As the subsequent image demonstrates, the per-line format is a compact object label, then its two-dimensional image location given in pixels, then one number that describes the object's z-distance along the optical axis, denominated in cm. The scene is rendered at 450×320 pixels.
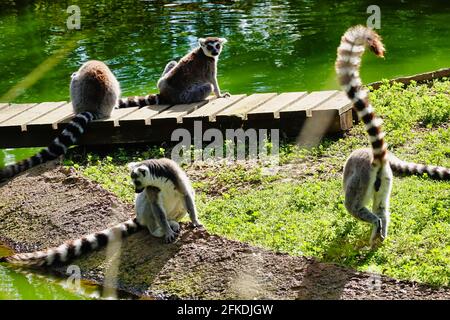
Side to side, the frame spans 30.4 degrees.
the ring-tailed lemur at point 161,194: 712
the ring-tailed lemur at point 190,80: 1032
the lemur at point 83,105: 943
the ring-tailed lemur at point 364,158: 621
